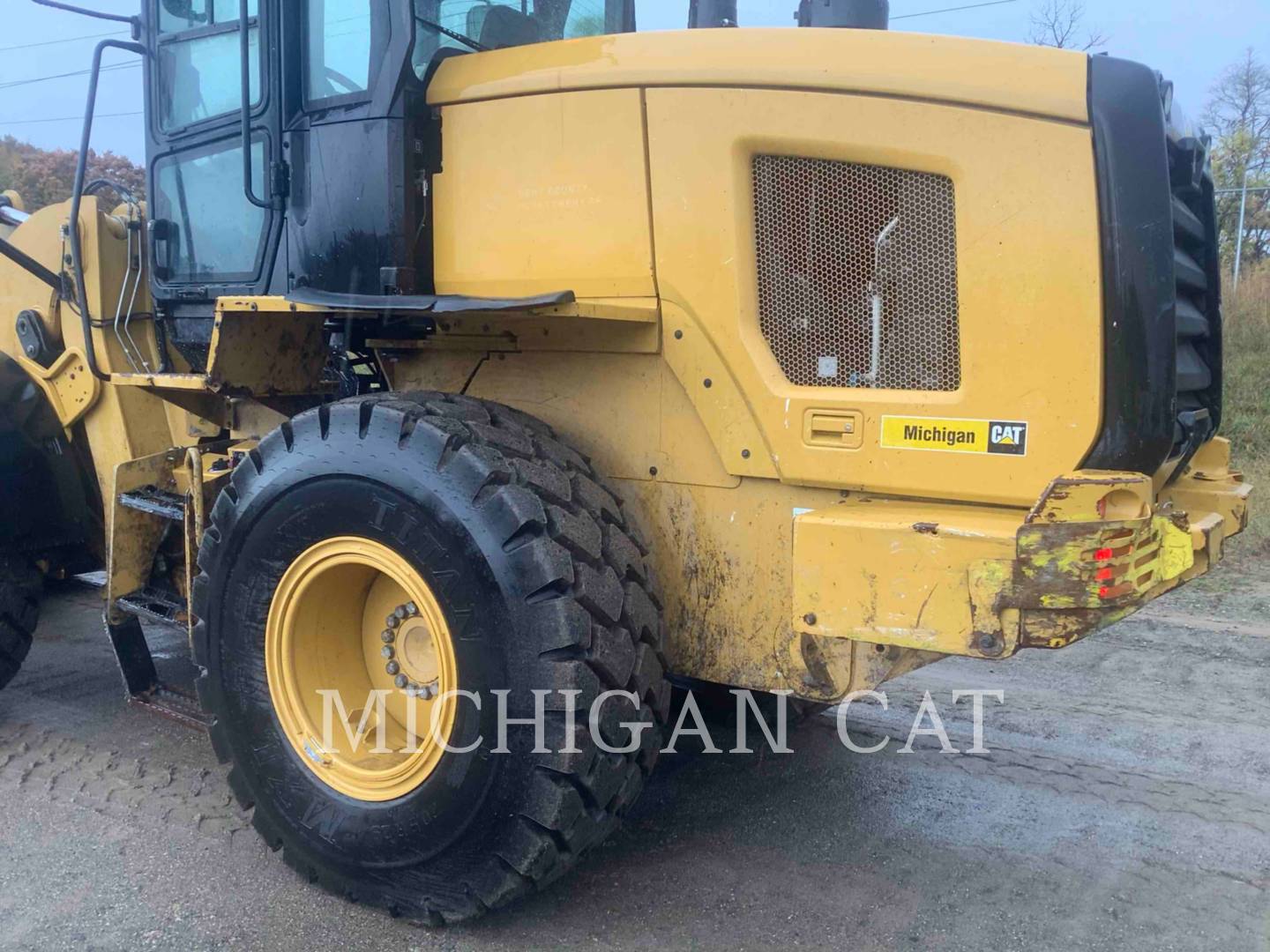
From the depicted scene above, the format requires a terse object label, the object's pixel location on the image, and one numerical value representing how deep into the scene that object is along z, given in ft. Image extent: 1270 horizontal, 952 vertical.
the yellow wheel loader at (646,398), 8.10
